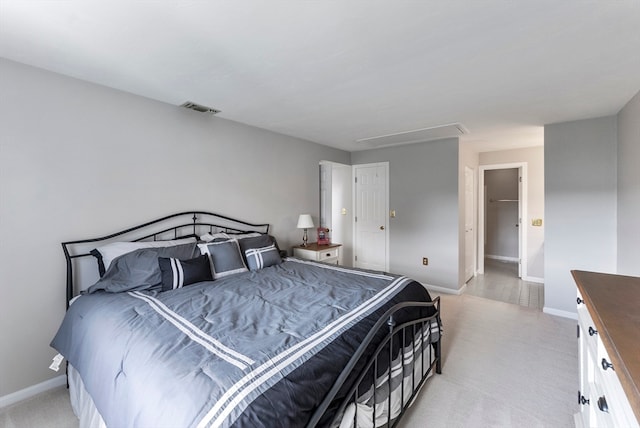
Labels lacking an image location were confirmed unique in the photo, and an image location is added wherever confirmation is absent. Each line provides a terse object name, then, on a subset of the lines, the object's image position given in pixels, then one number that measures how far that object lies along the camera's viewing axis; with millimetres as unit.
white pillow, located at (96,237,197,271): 2230
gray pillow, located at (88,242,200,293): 2061
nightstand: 3931
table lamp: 4011
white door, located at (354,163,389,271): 4965
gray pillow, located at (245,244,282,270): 2875
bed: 1055
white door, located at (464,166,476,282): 4598
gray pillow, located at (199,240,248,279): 2573
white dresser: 755
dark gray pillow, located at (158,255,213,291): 2186
